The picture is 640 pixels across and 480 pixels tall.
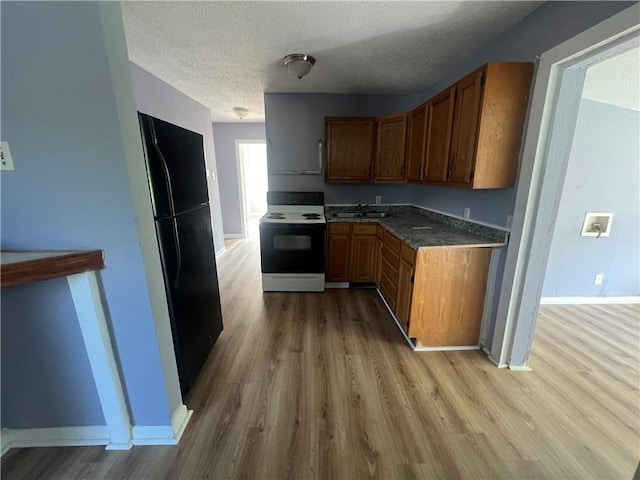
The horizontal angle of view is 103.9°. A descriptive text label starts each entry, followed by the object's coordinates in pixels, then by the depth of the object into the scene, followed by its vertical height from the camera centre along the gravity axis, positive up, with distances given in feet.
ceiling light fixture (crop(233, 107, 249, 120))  12.91 +3.55
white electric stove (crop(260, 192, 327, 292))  9.51 -2.74
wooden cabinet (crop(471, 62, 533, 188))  5.25 +1.19
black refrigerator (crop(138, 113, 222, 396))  4.28 -1.08
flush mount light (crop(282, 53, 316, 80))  7.09 +3.27
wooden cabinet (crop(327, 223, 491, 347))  6.29 -2.91
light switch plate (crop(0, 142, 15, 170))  3.29 +0.33
